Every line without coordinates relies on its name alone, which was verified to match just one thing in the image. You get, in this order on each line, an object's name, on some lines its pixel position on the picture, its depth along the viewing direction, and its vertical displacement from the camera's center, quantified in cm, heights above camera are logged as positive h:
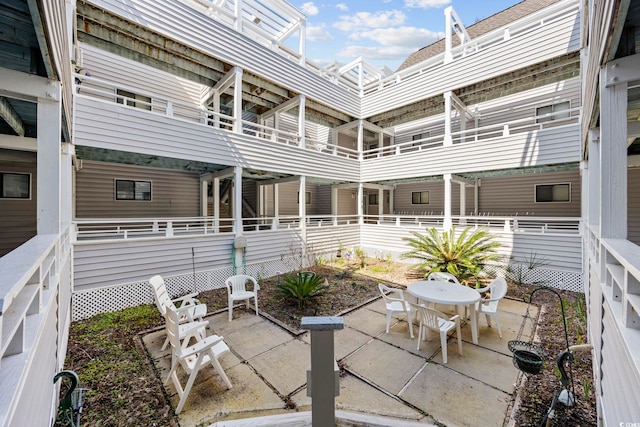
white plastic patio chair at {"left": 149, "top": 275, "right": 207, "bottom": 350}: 436 -159
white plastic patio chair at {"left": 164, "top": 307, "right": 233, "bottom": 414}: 312 -175
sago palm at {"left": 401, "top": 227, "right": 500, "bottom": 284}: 757 -130
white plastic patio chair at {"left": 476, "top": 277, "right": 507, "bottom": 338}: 482 -171
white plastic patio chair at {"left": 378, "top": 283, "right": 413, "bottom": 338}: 468 -181
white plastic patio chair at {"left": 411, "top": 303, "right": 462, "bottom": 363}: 404 -181
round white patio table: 444 -149
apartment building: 250 +151
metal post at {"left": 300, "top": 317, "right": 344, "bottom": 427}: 188 -117
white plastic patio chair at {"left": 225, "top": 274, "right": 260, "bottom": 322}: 564 -180
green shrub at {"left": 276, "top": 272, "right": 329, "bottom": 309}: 609 -183
